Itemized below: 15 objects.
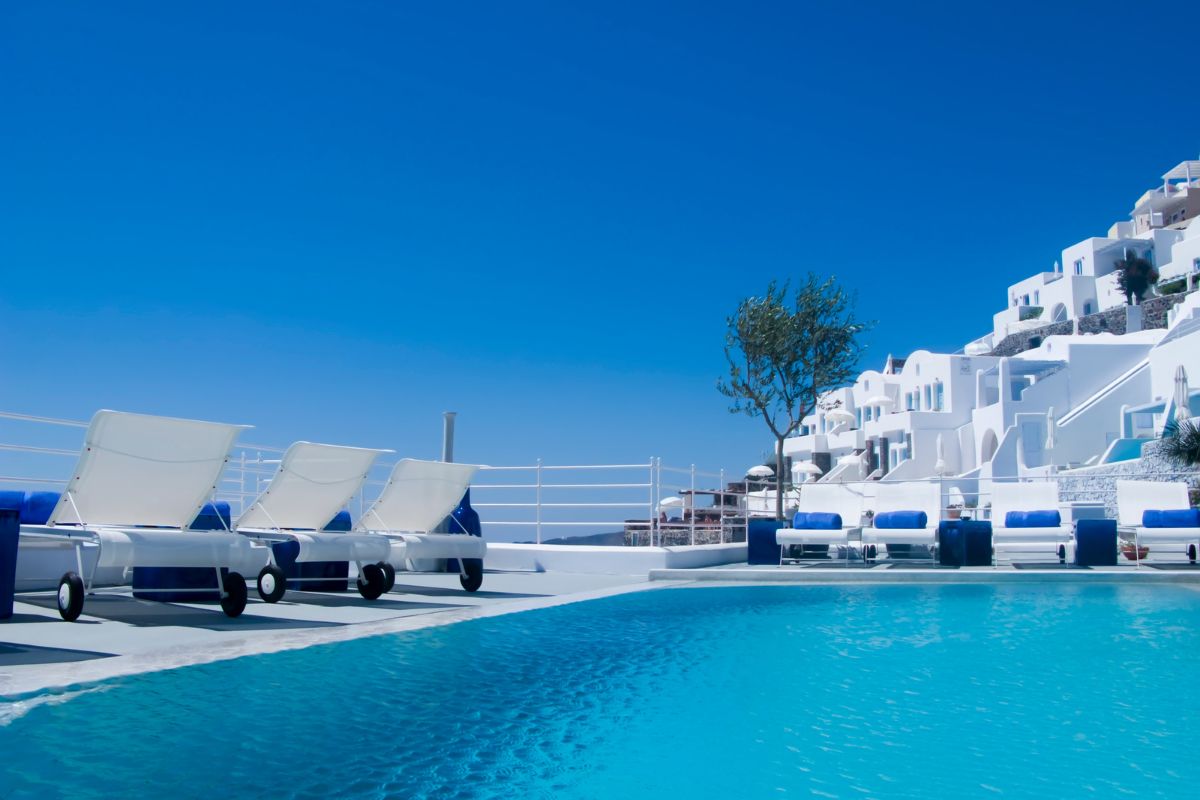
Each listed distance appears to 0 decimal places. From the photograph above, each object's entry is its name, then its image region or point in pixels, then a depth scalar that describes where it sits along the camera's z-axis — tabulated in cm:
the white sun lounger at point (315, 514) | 723
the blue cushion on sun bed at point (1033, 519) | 1199
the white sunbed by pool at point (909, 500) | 1286
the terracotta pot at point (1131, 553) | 1551
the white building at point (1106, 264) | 5631
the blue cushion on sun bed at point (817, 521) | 1213
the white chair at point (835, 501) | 1334
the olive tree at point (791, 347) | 2073
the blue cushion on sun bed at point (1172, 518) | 1148
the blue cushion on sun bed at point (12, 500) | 674
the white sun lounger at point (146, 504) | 567
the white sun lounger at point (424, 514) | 836
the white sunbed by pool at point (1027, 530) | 1170
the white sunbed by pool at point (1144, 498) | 1291
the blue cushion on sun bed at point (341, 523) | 907
